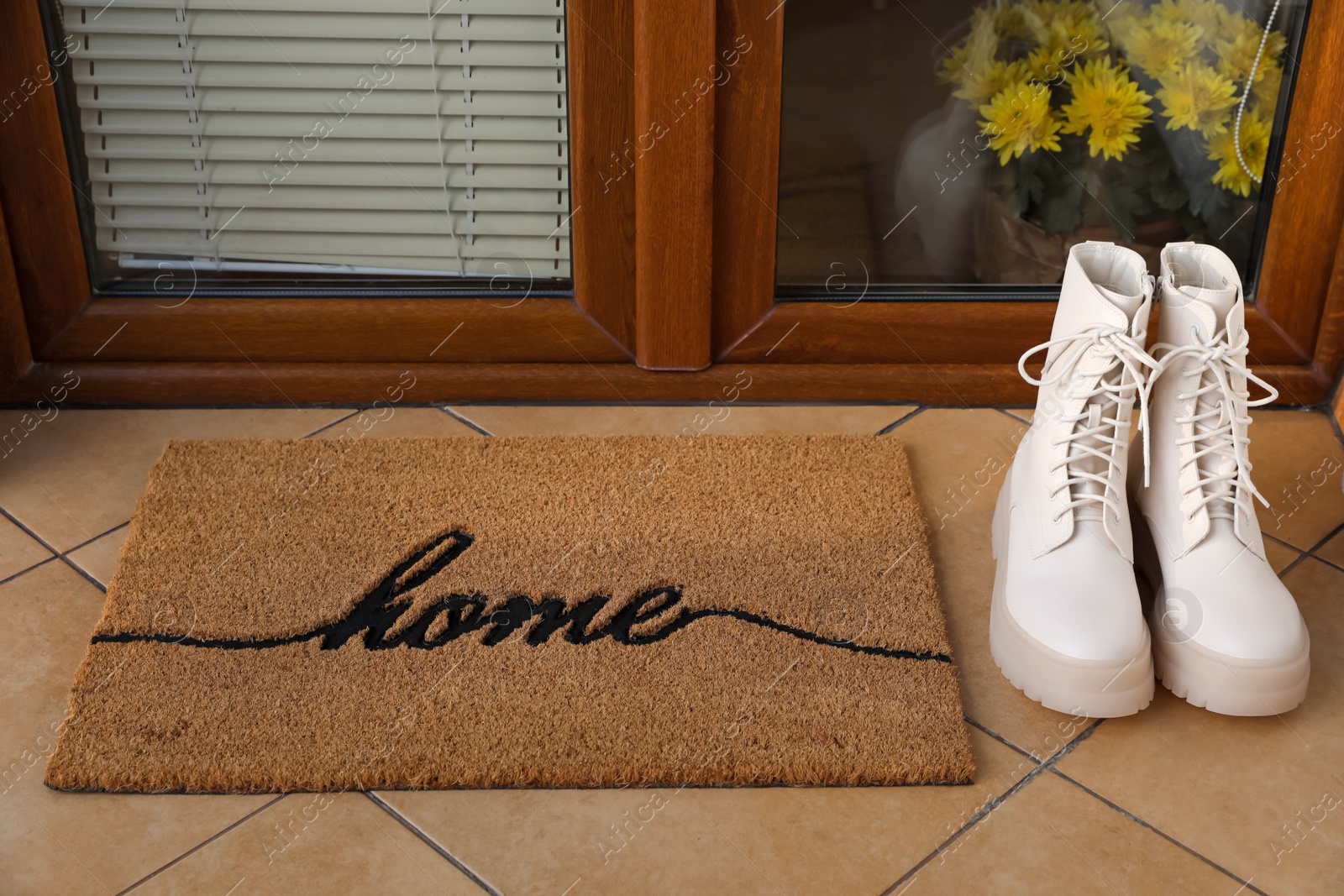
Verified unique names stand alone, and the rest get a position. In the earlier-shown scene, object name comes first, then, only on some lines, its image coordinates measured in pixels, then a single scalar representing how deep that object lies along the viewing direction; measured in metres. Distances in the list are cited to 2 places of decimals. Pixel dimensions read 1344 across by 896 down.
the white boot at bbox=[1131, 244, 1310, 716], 1.04
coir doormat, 1.02
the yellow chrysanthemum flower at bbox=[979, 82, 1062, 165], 1.46
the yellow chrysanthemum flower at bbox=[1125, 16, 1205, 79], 1.43
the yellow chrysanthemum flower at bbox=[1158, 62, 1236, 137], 1.44
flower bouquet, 1.42
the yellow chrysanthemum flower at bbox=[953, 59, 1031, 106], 1.45
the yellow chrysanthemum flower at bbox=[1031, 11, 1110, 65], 1.42
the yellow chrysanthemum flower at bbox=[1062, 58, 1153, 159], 1.45
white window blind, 1.38
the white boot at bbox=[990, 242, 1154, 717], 1.03
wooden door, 1.41
